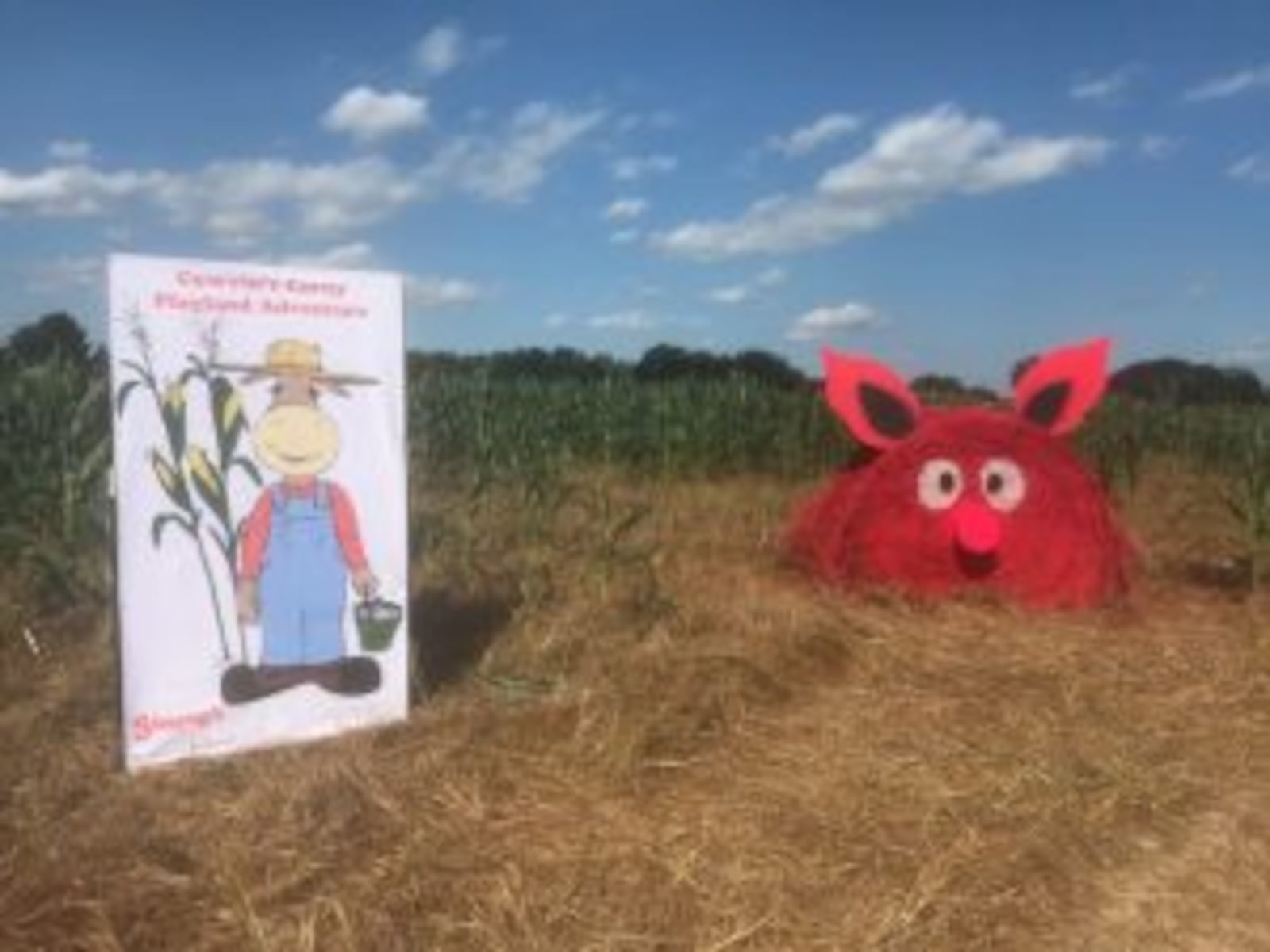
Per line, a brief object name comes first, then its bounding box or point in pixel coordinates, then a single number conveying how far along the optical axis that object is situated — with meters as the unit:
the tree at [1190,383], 23.94
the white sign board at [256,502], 4.66
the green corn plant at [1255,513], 8.59
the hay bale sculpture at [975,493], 7.67
